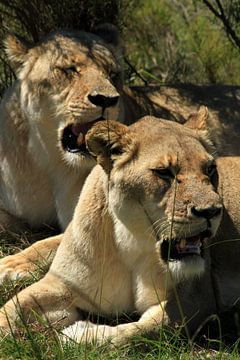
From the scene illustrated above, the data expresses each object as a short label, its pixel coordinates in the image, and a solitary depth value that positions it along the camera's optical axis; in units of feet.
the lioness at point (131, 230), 26.30
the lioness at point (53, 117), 34.47
